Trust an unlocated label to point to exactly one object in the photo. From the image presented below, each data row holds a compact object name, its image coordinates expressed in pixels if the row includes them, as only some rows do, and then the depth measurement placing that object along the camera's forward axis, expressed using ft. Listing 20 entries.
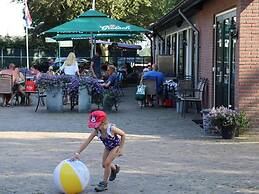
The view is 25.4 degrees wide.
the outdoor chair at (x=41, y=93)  57.52
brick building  39.86
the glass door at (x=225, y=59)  43.86
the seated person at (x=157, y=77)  61.52
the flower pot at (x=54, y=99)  55.16
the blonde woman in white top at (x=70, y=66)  60.13
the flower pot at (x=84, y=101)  55.16
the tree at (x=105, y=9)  124.98
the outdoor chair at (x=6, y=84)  62.64
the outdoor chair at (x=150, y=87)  61.26
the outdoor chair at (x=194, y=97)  53.06
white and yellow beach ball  23.30
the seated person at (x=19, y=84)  63.67
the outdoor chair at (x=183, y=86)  55.73
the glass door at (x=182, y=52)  71.60
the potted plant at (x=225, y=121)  37.65
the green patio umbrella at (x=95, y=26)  61.01
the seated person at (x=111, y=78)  56.54
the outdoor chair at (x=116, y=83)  58.41
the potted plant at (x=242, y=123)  37.96
